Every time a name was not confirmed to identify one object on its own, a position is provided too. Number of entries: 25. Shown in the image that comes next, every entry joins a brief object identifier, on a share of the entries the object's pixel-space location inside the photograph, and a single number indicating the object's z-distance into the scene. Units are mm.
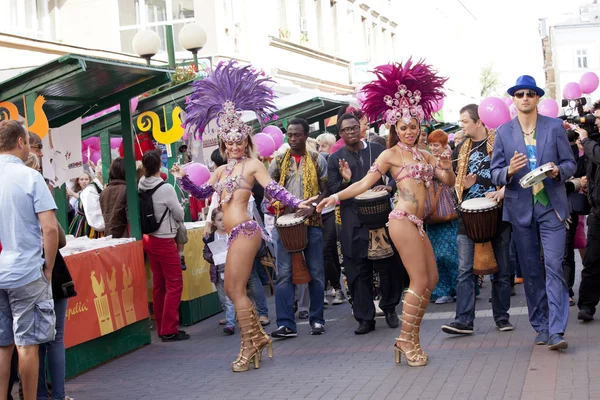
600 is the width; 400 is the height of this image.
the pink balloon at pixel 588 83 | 13781
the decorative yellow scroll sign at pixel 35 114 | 8484
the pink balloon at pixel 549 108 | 12422
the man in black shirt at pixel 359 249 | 9547
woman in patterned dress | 11266
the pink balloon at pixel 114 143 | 15414
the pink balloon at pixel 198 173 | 10109
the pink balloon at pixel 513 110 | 11705
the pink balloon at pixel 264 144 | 12262
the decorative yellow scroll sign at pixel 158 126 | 11641
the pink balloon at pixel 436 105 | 8406
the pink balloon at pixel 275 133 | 13680
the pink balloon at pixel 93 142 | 14945
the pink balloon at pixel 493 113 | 9727
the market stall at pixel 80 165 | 8398
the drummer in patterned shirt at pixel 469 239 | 8703
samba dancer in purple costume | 8109
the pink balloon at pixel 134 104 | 11883
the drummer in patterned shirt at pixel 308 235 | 9570
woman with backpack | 10023
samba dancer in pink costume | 7629
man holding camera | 8677
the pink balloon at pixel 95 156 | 15547
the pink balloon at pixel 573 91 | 13789
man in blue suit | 7508
